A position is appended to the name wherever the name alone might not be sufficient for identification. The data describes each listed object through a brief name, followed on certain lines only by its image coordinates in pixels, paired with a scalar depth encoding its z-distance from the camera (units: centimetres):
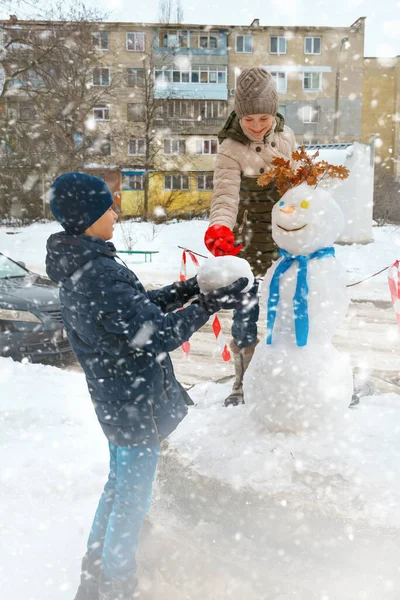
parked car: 604
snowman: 263
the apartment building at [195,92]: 3178
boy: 204
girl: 296
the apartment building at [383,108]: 3875
